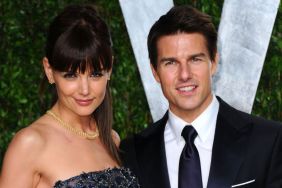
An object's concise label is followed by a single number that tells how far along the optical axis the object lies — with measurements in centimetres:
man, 582
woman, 601
